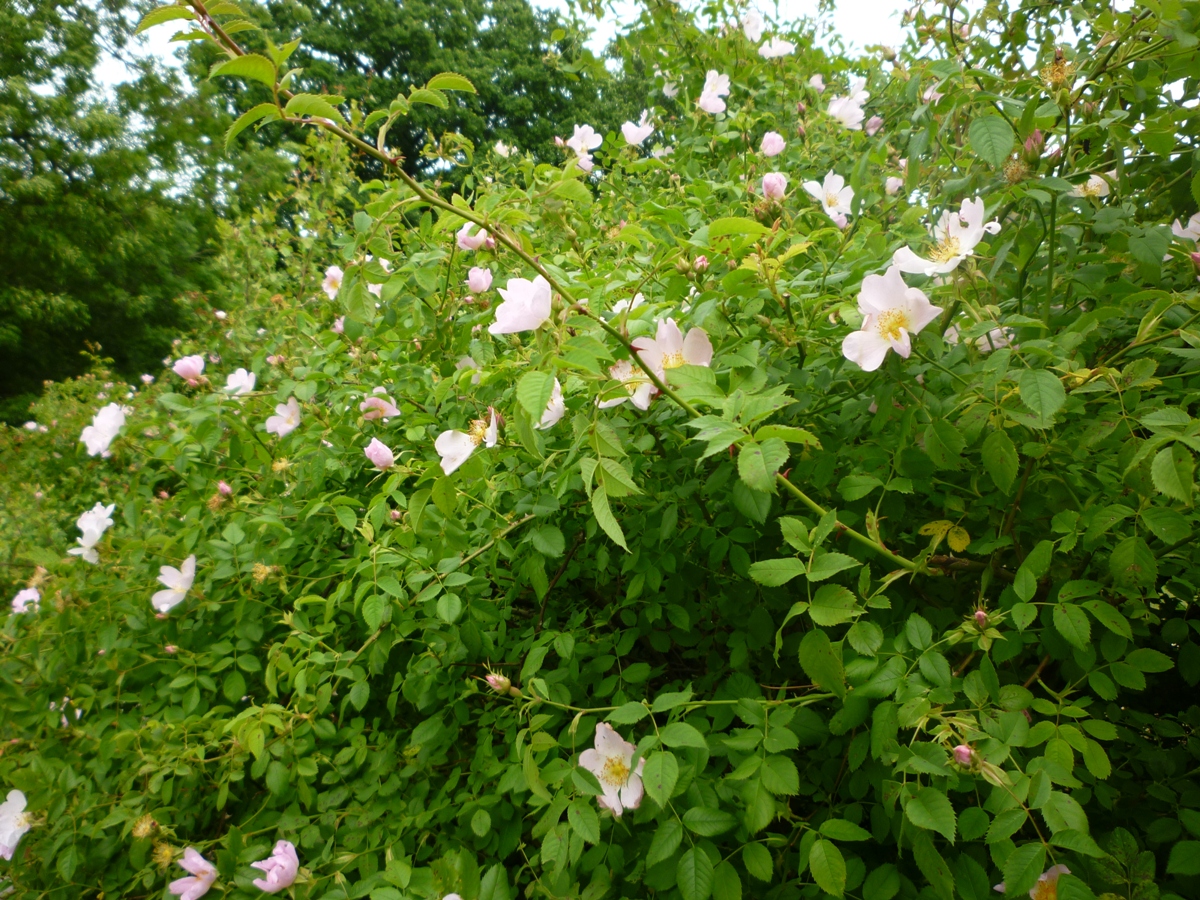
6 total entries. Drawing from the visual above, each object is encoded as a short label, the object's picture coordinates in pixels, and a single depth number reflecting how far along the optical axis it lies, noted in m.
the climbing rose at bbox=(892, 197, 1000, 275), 0.85
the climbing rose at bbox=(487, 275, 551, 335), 0.82
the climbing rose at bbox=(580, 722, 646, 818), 0.91
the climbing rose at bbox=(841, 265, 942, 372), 0.81
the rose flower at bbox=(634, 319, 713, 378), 0.91
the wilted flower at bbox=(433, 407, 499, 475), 1.01
